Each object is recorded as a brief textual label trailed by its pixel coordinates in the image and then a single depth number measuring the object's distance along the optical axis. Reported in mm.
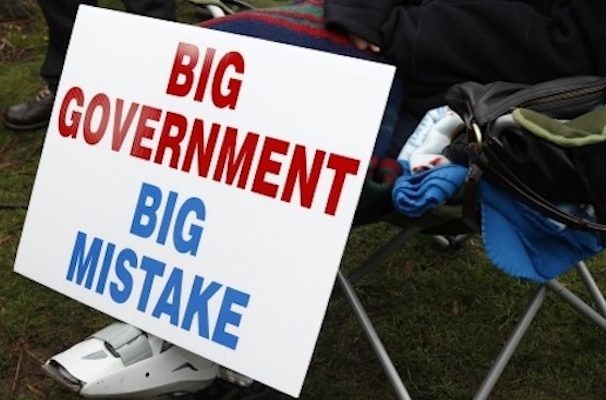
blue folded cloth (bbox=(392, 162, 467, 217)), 1499
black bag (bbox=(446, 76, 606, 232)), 1438
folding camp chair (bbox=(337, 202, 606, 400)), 1680
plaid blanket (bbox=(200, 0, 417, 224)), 1683
